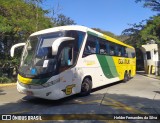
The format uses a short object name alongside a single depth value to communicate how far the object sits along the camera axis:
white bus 4.82
